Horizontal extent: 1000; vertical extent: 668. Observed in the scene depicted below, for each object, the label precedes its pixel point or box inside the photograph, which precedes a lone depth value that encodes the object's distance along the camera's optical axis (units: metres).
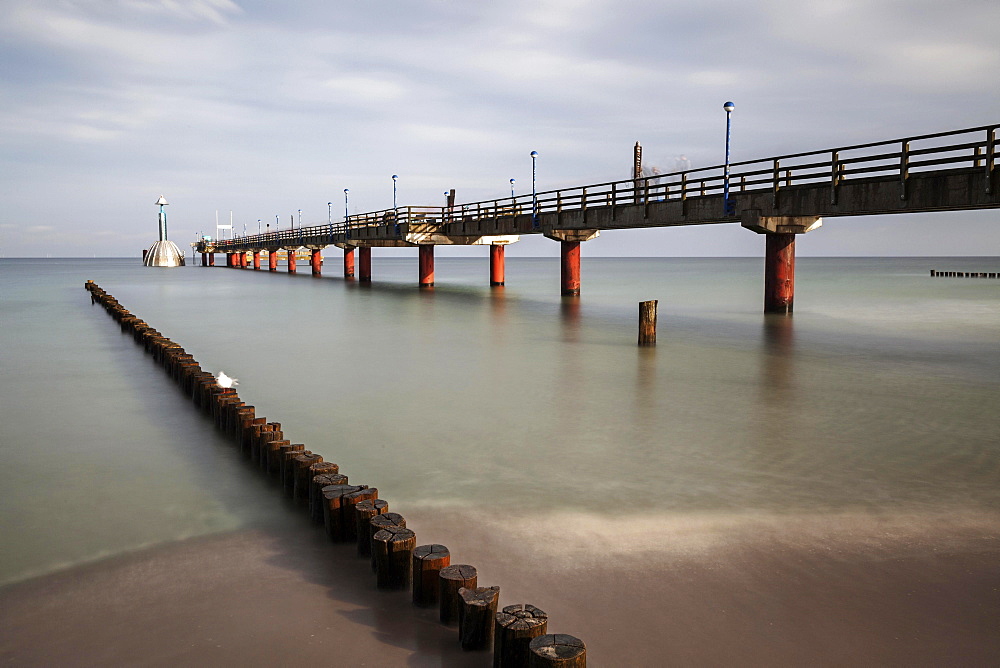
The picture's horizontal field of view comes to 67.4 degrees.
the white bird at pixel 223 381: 15.09
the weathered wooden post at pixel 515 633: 4.87
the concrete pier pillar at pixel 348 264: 80.12
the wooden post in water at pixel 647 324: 22.83
